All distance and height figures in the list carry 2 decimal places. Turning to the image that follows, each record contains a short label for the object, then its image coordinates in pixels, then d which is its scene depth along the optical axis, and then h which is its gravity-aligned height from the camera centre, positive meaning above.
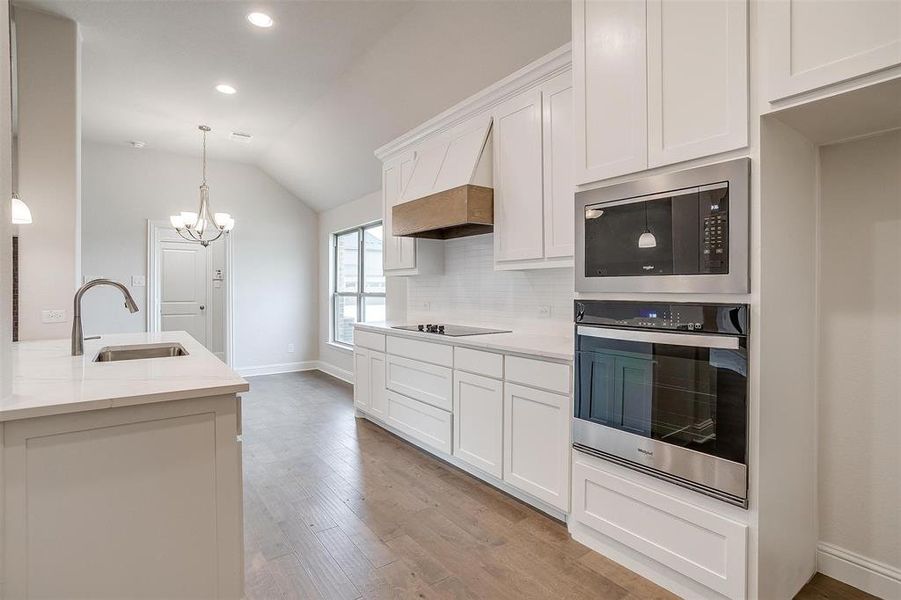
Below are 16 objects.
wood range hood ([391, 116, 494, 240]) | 3.19 +0.82
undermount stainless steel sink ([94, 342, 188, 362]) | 2.64 -0.31
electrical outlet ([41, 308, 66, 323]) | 3.29 -0.12
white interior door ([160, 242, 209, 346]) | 6.62 +0.16
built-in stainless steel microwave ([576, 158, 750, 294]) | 1.71 +0.27
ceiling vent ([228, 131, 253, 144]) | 5.53 +1.97
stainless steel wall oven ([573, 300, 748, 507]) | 1.71 -0.38
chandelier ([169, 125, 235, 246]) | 4.64 +0.82
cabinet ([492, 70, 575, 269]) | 2.73 +0.76
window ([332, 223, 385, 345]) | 6.12 +0.27
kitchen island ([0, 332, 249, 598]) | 1.34 -0.59
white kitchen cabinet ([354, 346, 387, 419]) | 4.06 -0.76
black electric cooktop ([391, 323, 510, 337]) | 3.51 -0.25
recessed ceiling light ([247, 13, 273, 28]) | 3.17 +1.94
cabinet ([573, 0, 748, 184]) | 1.71 +0.89
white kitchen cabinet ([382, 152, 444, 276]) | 4.18 +0.49
